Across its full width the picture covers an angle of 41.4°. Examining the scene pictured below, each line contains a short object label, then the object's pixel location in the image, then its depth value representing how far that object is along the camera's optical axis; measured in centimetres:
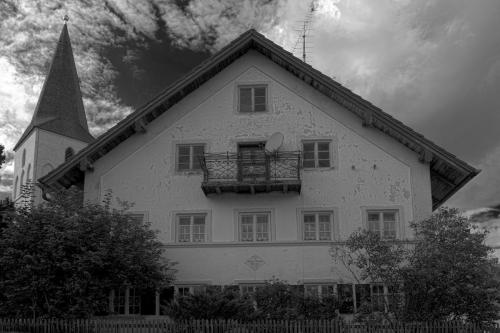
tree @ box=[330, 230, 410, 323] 1970
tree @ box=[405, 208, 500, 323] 1938
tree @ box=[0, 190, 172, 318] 2048
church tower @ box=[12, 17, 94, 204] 5559
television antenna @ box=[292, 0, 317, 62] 3058
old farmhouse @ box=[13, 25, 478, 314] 2412
